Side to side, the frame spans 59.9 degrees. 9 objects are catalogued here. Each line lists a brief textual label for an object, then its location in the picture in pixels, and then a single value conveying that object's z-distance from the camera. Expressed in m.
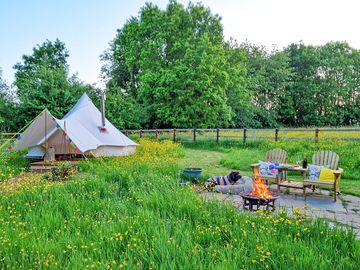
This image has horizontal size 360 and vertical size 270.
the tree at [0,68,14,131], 20.11
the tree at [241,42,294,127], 29.47
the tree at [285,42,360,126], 32.19
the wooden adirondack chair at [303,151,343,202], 6.22
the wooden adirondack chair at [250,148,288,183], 7.45
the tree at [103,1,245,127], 19.34
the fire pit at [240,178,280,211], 4.96
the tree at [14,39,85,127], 19.39
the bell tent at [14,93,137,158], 10.30
